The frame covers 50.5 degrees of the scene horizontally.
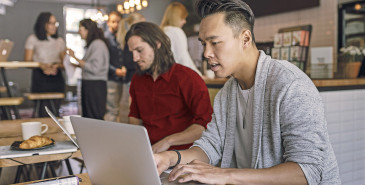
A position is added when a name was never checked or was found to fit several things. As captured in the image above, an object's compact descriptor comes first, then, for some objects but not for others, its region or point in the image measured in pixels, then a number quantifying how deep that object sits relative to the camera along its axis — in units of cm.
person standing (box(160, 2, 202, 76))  373
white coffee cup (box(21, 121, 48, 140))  191
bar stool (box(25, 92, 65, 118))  483
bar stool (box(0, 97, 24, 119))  398
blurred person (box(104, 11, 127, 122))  511
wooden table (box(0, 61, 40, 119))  459
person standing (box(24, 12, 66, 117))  518
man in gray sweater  122
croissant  165
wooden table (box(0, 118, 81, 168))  156
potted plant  339
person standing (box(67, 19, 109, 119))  468
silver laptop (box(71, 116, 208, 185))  94
